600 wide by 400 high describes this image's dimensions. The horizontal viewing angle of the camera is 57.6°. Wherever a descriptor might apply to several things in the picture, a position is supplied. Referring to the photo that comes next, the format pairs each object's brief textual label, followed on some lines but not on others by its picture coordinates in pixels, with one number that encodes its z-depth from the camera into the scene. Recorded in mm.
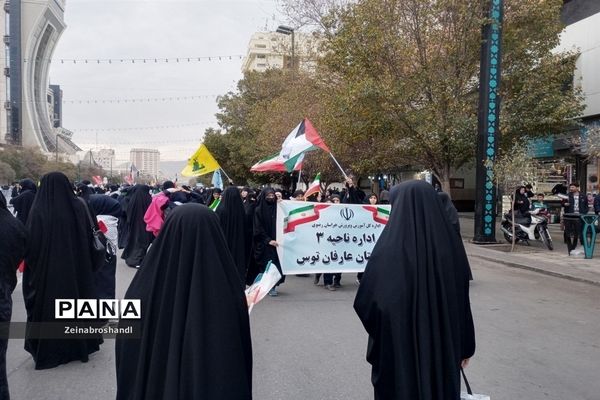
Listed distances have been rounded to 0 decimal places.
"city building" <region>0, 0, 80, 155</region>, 103062
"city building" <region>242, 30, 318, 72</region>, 26000
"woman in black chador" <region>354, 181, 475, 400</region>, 2750
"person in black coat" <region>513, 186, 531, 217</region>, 14938
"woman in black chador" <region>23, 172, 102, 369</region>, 4871
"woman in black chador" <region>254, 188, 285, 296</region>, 8406
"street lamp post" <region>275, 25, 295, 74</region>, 23369
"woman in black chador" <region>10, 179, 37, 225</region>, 10188
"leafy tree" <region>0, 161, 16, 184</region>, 48109
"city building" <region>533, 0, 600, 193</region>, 18422
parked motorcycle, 14758
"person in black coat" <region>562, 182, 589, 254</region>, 12602
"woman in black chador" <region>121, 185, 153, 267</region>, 10820
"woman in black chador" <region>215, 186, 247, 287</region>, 7973
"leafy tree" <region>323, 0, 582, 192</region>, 16078
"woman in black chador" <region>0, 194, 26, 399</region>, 3693
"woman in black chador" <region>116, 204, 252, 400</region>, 2420
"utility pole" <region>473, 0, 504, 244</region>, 14961
